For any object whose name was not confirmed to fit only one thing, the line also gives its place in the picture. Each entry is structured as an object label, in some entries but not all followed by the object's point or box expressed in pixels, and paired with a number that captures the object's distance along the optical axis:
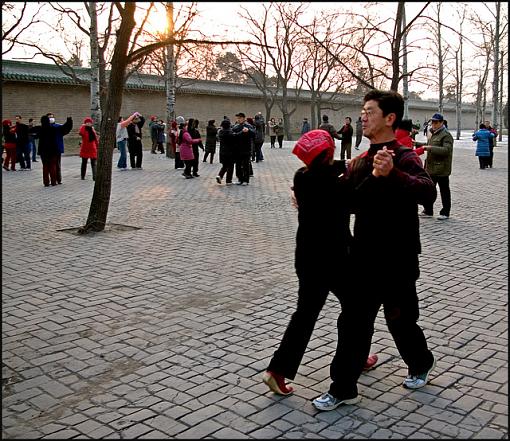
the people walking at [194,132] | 16.23
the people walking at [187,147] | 16.06
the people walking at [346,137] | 21.75
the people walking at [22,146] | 20.22
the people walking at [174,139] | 20.55
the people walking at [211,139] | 20.41
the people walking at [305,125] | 35.28
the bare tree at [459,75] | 45.44
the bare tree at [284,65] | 42.12
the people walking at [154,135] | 28.84
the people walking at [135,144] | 19.50
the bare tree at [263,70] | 40.69
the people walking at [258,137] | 22.12
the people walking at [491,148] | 19.98
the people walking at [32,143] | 21.12
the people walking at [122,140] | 19.00
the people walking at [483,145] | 19.12
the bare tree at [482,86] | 43.28
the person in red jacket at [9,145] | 19.83
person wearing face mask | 15.03
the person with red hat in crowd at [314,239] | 3.50
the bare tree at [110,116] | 9.10
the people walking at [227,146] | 14.70
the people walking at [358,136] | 31.02
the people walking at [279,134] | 33.47
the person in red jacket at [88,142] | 15.70
